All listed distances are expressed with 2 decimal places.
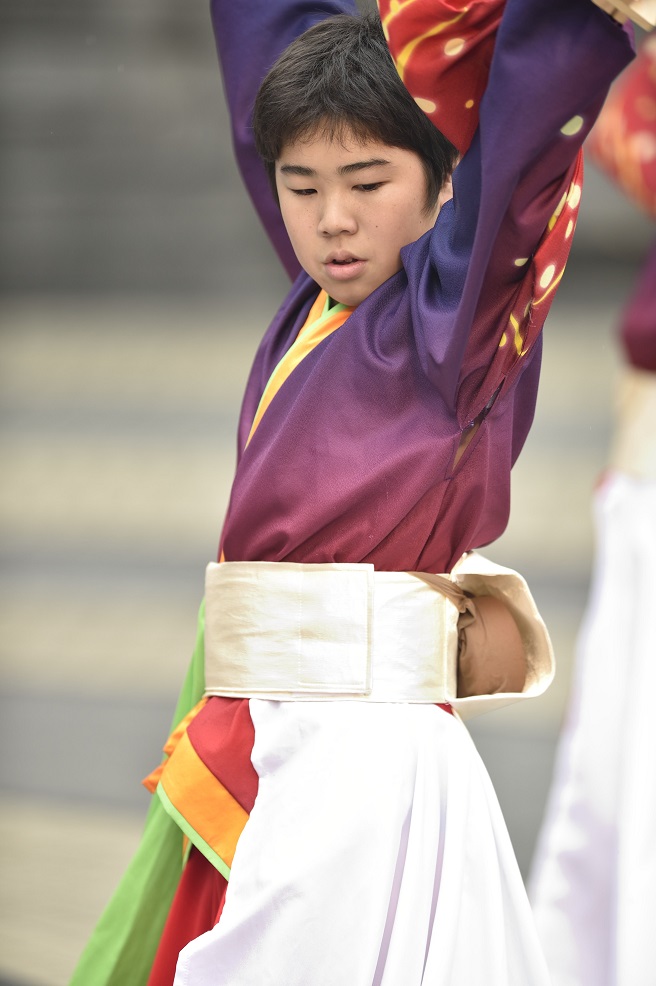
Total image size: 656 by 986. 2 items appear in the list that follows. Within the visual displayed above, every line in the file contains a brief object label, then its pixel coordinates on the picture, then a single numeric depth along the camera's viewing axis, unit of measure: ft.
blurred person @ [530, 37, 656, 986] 23.28
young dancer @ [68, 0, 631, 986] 20.68
